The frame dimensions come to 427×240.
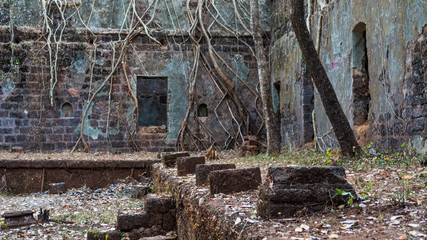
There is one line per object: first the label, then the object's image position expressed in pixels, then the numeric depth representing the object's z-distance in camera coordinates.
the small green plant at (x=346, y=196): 2.73
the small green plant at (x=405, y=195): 2.74
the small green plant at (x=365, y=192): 2.95
